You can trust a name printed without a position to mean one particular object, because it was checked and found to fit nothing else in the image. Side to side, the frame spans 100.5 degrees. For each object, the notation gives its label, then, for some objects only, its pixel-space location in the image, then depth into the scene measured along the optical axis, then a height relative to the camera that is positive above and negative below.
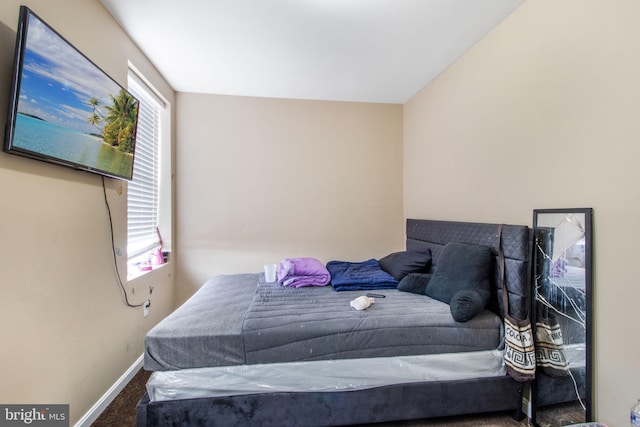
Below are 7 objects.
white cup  2.57 -0.60
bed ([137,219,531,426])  1.44 -0.87
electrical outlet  2.35 -0.86
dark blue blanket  2.32 -0.60
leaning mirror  1.40 -0.54
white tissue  1.79 -0.62
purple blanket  2.42 -0.59
